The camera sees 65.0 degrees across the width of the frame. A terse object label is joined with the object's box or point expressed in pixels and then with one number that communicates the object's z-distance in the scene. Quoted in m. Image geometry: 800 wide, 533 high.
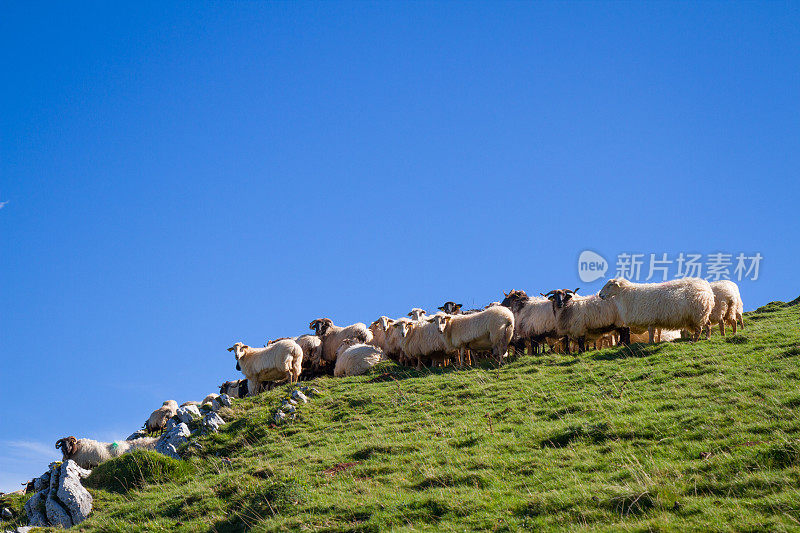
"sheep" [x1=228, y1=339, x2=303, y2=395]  26.25
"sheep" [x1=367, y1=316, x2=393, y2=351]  29.06
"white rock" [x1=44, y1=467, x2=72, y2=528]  17.02
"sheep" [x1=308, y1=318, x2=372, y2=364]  30.05
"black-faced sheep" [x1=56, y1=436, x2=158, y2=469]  23.78
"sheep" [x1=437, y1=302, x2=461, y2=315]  31.02
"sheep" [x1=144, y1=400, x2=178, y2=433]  28.58
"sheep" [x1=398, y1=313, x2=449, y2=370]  26.14
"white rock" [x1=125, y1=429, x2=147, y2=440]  26.97
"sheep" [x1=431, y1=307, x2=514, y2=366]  24.41
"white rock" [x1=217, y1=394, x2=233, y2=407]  22.69
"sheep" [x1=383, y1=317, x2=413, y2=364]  27.41
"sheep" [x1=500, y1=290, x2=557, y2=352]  25.28
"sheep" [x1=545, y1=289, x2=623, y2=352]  24.39
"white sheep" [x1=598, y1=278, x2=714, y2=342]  21.84
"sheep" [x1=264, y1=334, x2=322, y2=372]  28.95
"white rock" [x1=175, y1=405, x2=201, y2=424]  21.61
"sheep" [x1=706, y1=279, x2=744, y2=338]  22.84
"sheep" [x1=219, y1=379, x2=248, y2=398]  28.03
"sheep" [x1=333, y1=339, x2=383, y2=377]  26.06
